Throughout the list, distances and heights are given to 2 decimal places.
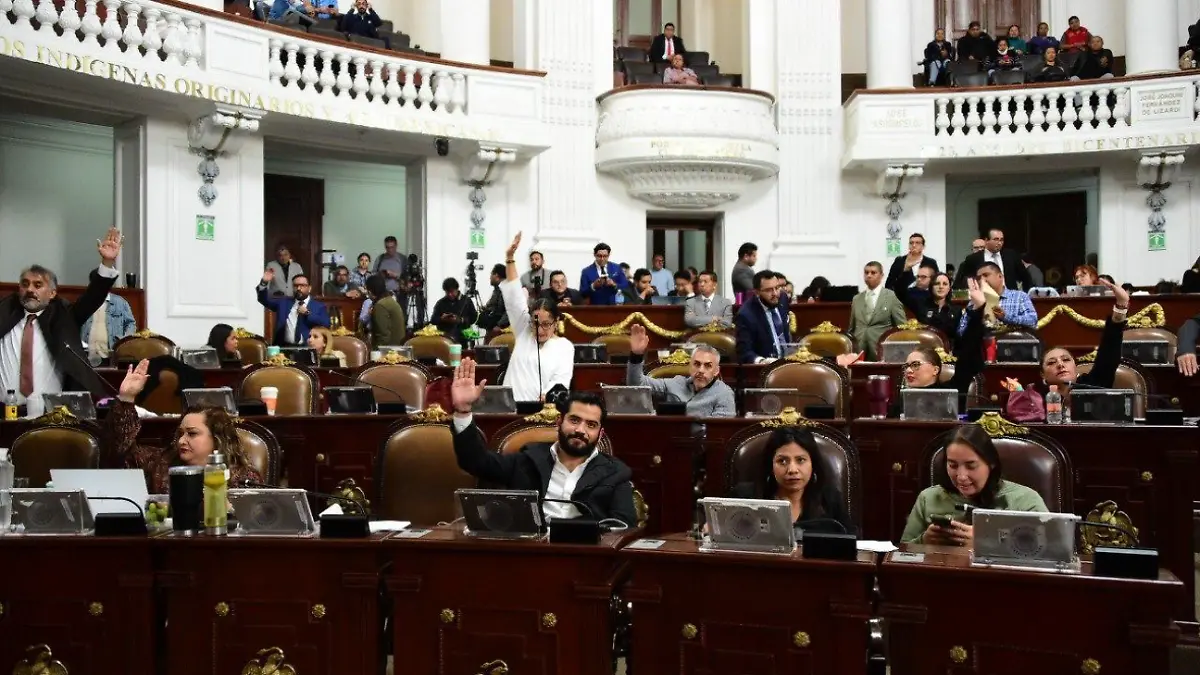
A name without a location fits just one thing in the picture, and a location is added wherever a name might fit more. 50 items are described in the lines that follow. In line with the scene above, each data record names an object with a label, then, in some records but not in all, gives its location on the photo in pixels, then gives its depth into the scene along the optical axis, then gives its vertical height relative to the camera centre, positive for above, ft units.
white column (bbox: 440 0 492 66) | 42.52 +11.34
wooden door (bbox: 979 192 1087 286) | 47.73 +4.68
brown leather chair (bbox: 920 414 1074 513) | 12.42 -1.33
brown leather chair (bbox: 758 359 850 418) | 19.40 -0.68
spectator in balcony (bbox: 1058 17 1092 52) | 44.75 +11.64
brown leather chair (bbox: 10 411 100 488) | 14.25 -1.31
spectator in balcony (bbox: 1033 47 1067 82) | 42.57 +9.80
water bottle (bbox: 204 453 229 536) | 10.67 -1.43
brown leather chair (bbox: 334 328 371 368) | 27.84 -0.15
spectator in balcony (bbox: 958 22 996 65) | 44.86 +11.22
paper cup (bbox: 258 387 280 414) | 18.10 -0.83
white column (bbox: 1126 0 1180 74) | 42.50 +10.92
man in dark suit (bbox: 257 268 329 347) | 30.78 +0.71
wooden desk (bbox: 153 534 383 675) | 10.17 -2.29
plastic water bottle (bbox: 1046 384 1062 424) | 15.70 -0.94
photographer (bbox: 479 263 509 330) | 33.19 +0.82
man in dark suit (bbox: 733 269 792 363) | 25.05 +0.30
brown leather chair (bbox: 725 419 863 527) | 12.59 -1.31
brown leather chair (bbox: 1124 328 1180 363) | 22.75 +0.03
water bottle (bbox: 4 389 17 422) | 16.39 -0.94
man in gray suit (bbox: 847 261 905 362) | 28.09 +0.64
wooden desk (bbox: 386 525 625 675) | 9.77 -2.23
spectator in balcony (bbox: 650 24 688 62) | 45.68 +11.50
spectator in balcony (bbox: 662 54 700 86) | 43.52 +9.94
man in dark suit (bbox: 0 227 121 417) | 17.52 +0.03
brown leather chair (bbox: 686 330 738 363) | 26.40 -0.03
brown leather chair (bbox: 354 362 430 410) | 20.84 -0.67
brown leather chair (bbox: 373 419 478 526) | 14.10 -1.68
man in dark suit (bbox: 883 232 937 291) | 29.96 +1.90
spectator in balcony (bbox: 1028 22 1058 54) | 45.21 +11.47
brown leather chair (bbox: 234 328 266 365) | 27.68 -0.16
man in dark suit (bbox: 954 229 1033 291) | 30.42 +2.04
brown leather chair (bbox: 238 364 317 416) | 19.36 -0.72
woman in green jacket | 11.45 -1.42
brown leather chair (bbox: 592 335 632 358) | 28.60 -0.10
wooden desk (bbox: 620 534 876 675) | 9.11 -2.19
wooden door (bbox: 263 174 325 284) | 47.91 +5.19
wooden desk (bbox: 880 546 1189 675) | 8.43 -2.11
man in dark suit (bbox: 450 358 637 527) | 12.48 -1.35
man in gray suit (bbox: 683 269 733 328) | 31.96 +0.92
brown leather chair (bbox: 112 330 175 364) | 25.03 -0.07
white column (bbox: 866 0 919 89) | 44.24 +11.14
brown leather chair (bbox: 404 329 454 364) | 28.45 -0.10
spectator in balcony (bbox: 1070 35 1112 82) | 42.39 +9.88
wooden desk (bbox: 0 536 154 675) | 10.18 -2.25
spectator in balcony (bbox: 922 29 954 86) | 44.21 +10.66
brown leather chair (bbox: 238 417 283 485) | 14.05 -1.30
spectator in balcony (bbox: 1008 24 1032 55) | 45.95 +11.73
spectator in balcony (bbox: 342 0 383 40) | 40.29 +11.12
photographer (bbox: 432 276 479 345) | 35.88 +0.91
